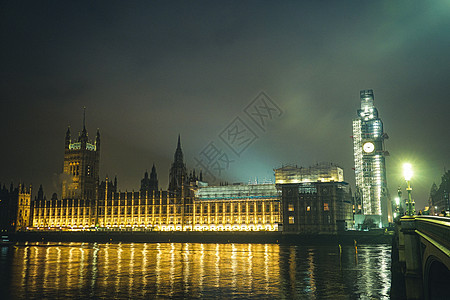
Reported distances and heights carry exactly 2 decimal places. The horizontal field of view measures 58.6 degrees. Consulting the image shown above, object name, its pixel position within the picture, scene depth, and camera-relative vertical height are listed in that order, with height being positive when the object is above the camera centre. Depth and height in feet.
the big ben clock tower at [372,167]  536.01 +60.75
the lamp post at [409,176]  90.43 +8.11
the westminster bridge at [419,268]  74.66 -11.10
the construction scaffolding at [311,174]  442.50 +44.34
